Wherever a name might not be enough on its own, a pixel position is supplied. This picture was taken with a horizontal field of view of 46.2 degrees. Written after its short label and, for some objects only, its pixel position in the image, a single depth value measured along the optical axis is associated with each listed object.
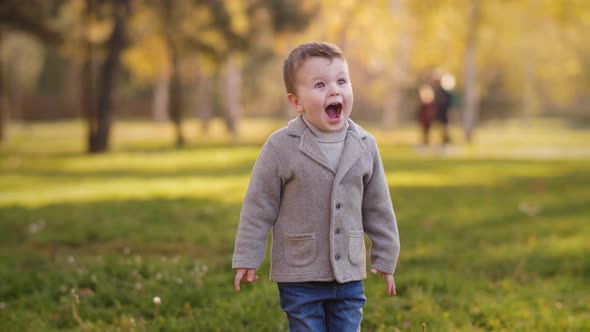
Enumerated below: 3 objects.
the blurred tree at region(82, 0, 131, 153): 19.80
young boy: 3.06
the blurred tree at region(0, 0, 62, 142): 19.69
